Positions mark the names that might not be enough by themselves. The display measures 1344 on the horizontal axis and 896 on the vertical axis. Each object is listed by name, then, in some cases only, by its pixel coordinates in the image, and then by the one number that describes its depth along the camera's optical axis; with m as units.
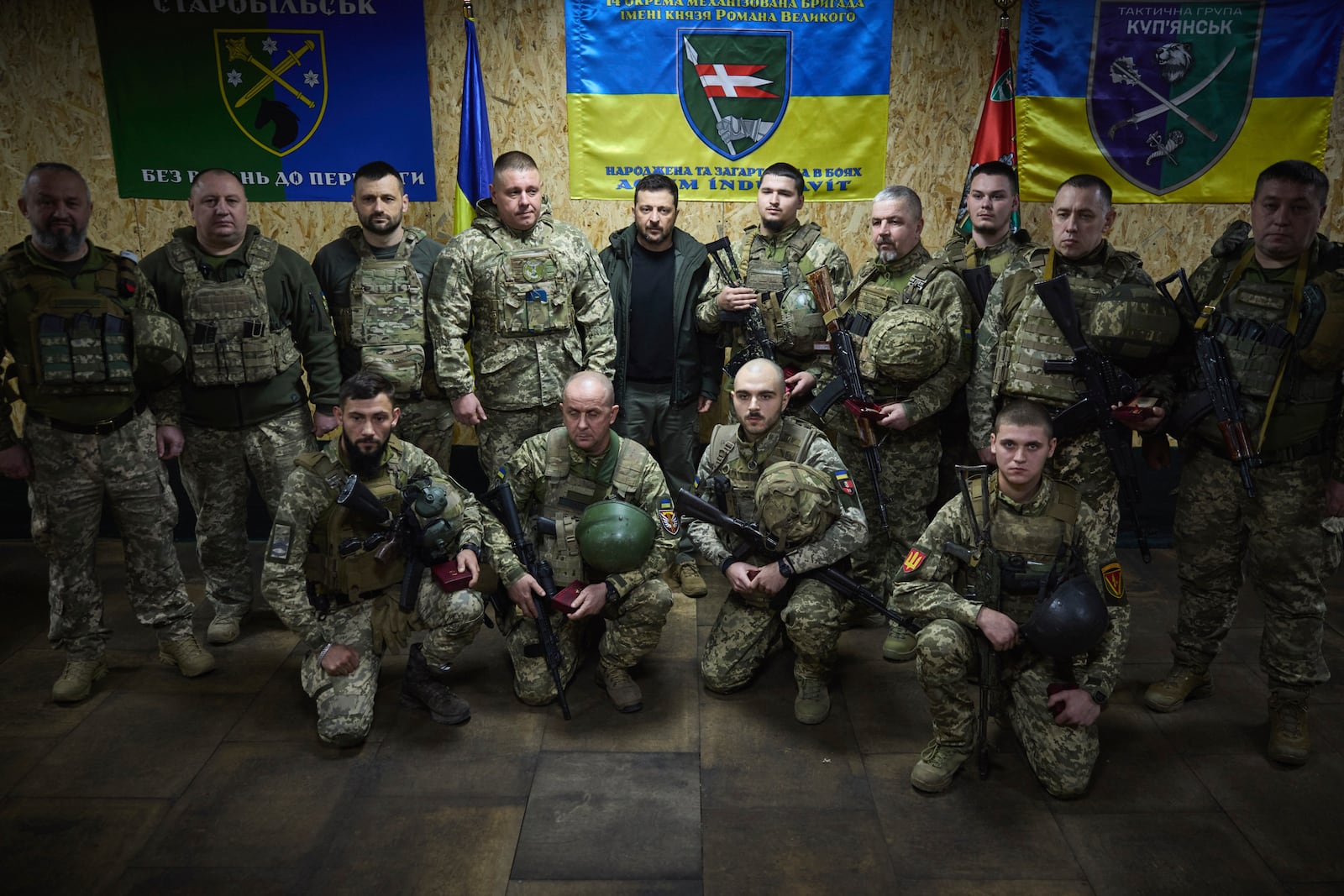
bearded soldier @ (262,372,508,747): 3.83
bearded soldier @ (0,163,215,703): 3.95
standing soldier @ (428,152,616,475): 4.80
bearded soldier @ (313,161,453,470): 4.79
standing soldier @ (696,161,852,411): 4.93
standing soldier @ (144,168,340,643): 4.38
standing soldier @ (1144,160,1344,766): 3.68
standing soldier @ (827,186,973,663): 4.48
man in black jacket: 5.27
